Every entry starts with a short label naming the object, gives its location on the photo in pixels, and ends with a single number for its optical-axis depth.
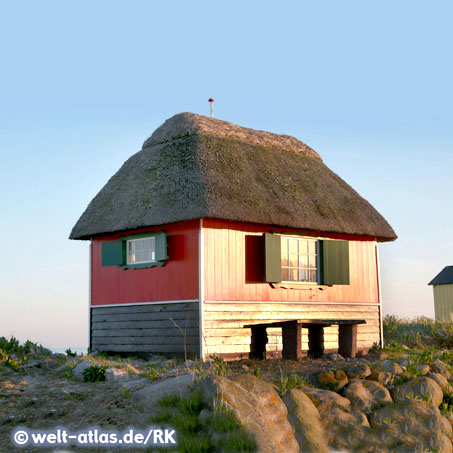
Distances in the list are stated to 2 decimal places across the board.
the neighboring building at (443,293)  34.78
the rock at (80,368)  11.82
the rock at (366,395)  9.62
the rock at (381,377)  10.48
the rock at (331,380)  9.91
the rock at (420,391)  10.16
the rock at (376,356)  15.37
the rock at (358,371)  10.45
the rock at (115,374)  11.29
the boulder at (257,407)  7.69
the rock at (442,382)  11.03
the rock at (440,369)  11.88
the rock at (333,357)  14.66
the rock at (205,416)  7.88
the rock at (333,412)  8.91
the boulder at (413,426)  9.20
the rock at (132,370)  11.75
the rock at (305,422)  8.33
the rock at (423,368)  11.36
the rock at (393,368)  11.03
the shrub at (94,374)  11.38
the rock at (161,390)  8.72
